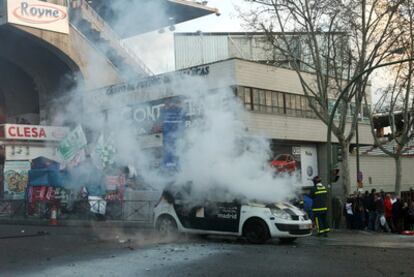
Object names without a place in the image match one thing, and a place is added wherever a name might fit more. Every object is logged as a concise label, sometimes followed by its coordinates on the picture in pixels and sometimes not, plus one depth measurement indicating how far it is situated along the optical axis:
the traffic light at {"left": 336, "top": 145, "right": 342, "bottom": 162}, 22.58
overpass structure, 20.38
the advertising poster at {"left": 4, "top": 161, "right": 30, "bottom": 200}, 29.69
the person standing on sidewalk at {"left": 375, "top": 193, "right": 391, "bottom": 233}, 17.86
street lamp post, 18.75
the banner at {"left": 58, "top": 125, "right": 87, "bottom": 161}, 19.39
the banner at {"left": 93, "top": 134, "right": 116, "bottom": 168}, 17.87
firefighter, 14.78
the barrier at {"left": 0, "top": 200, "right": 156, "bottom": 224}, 20.81
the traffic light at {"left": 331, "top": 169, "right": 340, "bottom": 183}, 19.39
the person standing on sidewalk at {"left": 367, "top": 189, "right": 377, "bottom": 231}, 18.34
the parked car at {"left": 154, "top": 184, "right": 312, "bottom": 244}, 12.62
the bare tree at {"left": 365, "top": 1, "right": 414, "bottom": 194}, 23.48
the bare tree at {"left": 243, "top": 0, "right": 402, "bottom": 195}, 22.70
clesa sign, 29.75
